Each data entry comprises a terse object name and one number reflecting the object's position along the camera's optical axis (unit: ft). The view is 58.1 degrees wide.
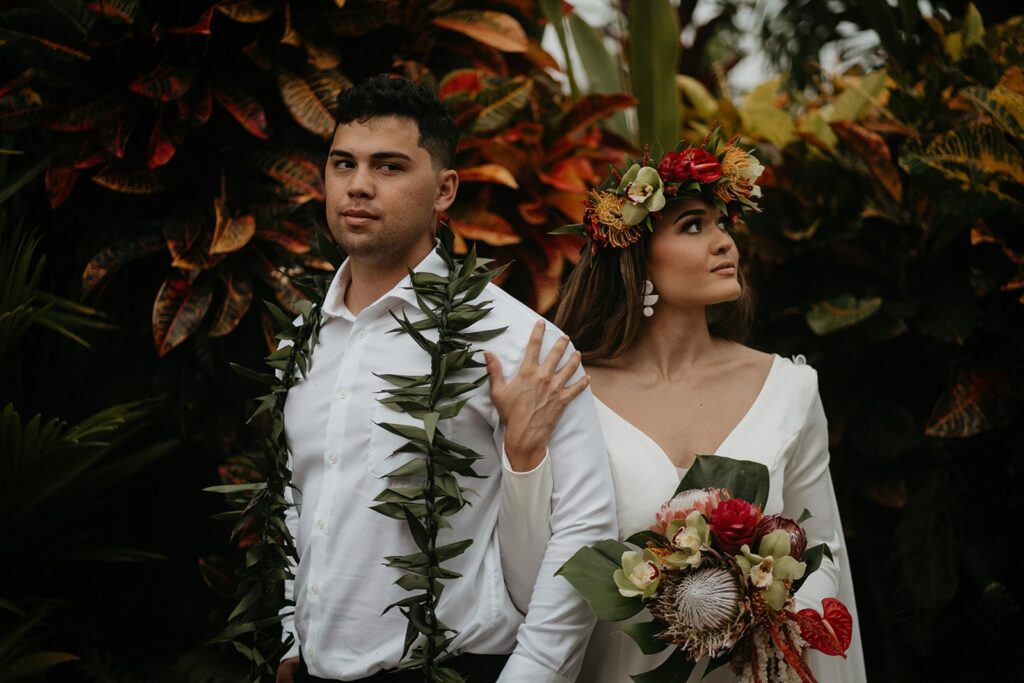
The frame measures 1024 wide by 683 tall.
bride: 7.94
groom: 6.86
